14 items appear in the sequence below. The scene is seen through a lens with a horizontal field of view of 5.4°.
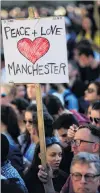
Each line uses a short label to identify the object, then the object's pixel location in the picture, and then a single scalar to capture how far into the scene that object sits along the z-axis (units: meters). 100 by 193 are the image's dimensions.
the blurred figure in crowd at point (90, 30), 21.85
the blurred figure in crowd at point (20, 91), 13.94
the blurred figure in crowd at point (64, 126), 8.96
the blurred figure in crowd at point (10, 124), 10.34
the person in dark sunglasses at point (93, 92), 12.29
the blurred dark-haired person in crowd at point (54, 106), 10.86
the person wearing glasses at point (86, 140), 7.66
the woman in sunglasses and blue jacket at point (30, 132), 8.94
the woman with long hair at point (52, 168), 7.59
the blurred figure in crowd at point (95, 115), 9.03
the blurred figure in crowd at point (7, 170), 7.09
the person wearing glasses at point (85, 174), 6.75
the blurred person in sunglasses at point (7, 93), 12.73
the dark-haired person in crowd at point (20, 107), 11.37
